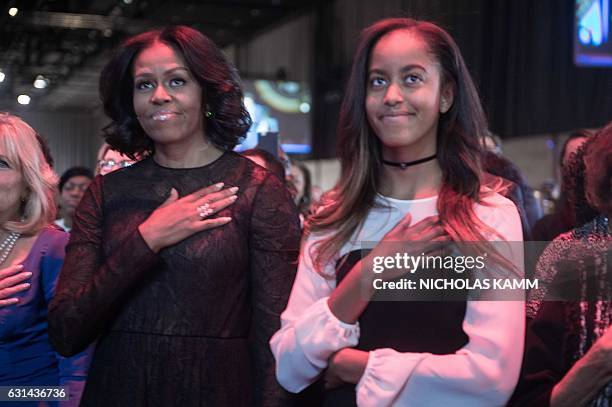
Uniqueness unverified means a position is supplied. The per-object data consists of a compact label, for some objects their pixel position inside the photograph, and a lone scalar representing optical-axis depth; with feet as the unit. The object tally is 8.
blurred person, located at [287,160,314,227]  11.04
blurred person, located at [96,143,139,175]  7.30
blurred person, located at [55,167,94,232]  8.66
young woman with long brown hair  3.98
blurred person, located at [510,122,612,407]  4.39
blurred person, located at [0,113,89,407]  5.69
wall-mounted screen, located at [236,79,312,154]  30.81
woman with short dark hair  4.95
